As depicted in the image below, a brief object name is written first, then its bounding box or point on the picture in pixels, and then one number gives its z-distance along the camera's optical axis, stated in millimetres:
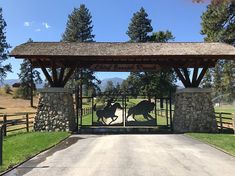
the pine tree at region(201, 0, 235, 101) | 33712
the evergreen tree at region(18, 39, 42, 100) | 79875
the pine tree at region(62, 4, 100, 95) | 59406
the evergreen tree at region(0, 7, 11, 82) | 55009
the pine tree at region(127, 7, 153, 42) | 57469
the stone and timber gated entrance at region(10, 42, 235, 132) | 20344
